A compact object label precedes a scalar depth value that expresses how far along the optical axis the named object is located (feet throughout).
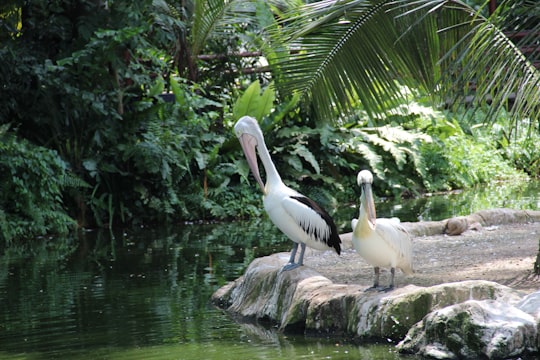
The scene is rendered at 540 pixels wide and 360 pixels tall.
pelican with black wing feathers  50.88
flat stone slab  39.09
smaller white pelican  44.45
